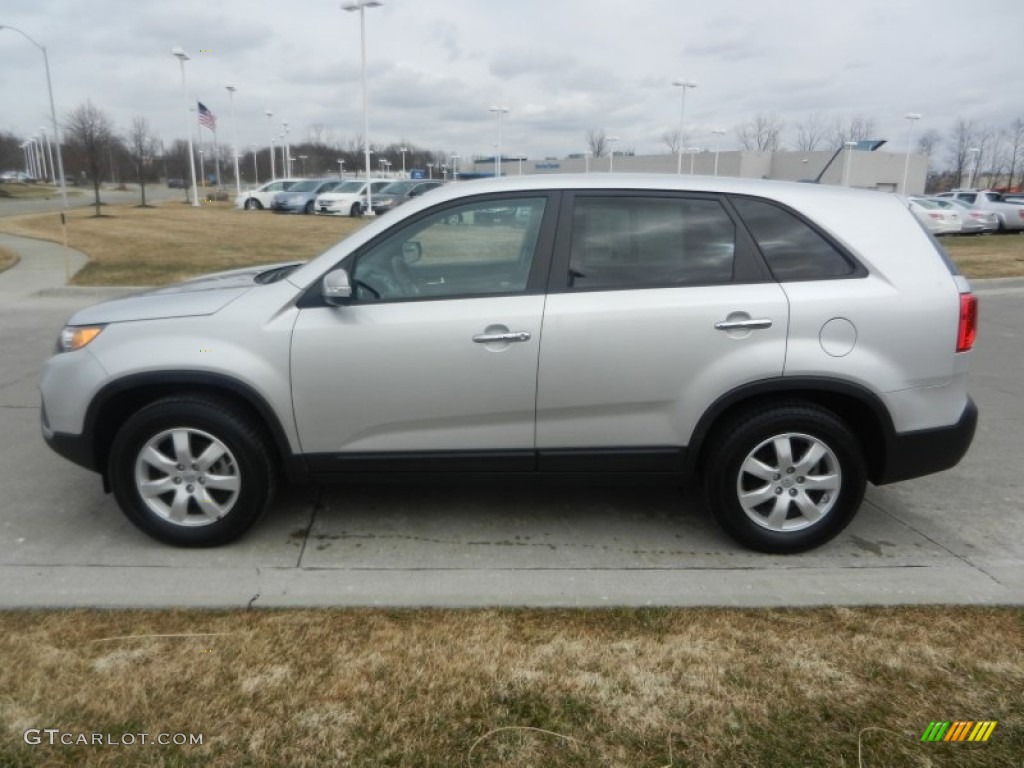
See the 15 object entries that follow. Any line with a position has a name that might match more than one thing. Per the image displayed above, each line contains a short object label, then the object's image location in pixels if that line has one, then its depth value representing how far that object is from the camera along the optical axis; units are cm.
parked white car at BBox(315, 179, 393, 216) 3312
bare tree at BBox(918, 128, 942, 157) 8170
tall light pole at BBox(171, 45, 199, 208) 4322
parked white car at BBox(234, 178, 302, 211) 3881
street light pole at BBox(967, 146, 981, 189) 7456
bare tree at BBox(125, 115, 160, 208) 4152
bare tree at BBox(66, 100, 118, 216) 3525
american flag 4012
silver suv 356
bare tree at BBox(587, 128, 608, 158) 8419
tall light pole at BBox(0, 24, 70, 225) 3094
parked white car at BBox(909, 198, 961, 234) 2459
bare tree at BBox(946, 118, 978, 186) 7875
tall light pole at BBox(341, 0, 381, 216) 2952
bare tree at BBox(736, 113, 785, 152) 7906
